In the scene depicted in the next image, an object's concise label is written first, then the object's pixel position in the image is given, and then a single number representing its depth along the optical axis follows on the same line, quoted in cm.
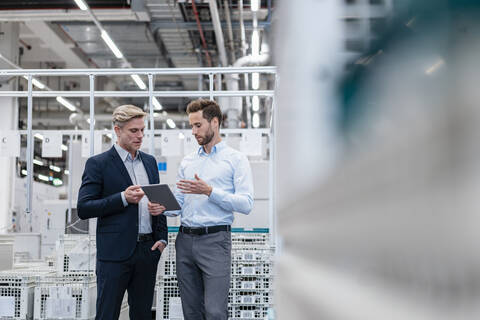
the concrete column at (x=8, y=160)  1037
